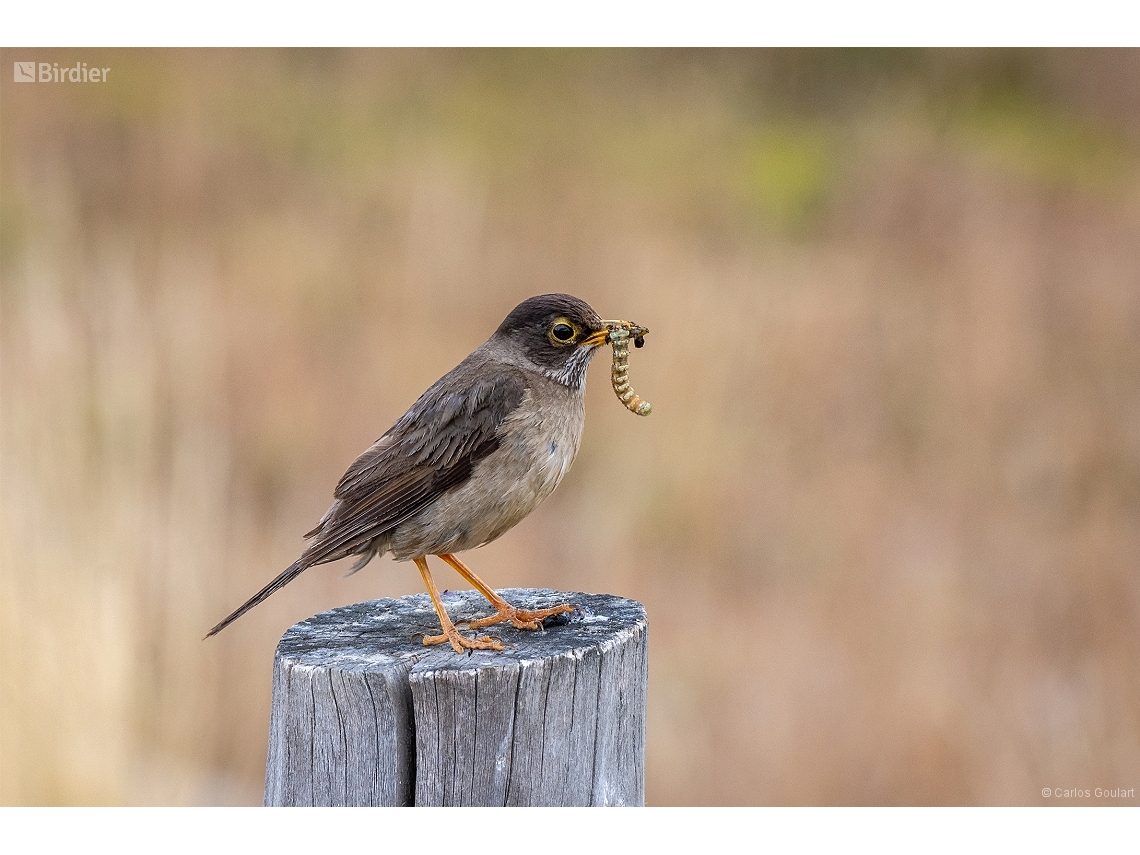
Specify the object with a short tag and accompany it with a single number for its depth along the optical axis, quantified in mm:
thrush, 8805
